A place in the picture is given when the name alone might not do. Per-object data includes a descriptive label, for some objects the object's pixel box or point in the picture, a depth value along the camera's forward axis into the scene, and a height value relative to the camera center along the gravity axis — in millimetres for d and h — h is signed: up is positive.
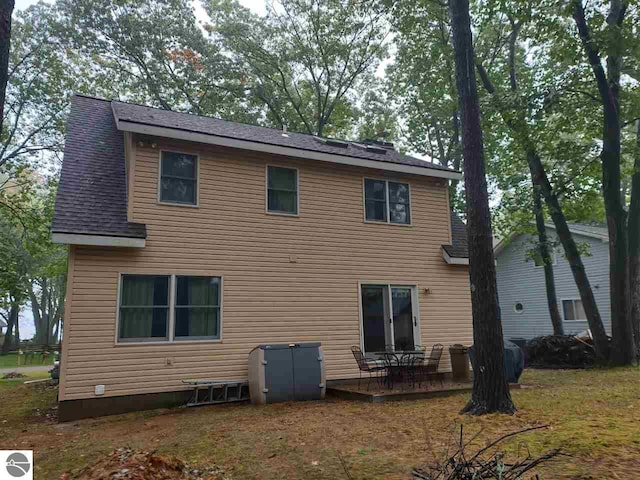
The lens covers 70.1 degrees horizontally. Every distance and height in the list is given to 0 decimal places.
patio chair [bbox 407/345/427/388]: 9102 -912
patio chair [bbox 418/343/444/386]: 9641 -967
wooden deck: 8047 -1308
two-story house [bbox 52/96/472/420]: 7895 +1415
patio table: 9031 -869
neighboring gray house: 18891 +1413
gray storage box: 8297 -930
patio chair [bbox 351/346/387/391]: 9117 -917
